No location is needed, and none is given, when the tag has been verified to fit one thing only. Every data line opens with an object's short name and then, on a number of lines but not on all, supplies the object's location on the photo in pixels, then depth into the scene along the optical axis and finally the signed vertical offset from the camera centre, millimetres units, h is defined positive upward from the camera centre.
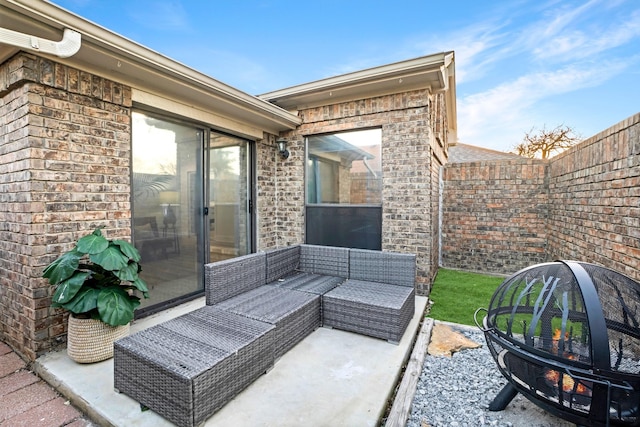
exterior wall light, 5539 +1124
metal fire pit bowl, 1543 -841
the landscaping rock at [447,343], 3029 -1450
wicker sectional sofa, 1926 -999
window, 4977 +315
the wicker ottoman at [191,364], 1846 -1051
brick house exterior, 2672 +805
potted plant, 2521 -746
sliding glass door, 3676 +66
